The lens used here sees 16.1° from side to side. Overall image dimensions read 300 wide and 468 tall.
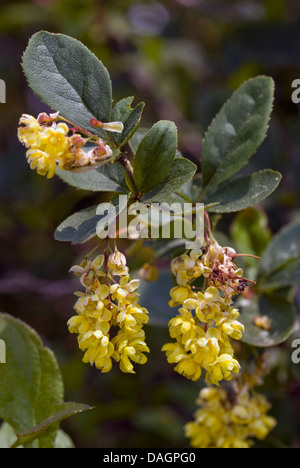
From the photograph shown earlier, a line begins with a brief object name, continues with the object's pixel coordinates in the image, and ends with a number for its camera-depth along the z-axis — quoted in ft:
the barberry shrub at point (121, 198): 1.07
